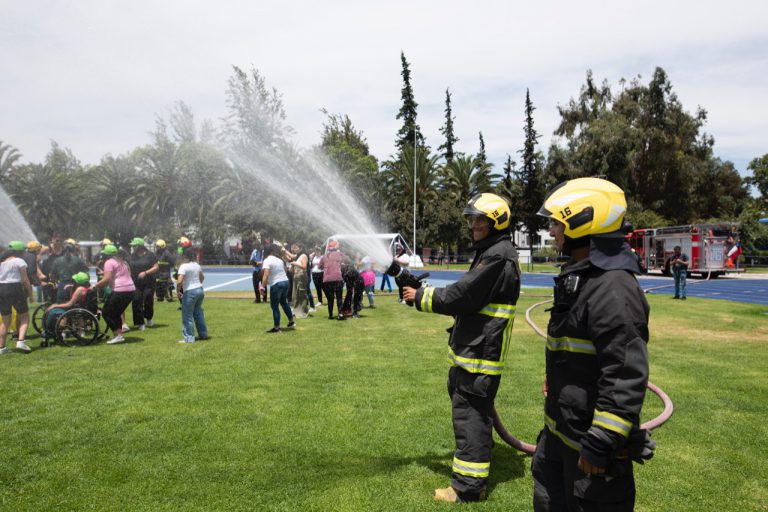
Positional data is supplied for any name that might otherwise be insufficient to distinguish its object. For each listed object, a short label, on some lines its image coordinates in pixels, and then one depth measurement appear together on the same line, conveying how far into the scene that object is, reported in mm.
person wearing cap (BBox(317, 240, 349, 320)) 13258
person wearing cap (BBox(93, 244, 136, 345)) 10312
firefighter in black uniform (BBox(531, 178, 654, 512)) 2287
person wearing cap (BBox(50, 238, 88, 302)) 11031
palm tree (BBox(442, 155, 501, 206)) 59469
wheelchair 10148
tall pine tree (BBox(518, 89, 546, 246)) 55344
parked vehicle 29594
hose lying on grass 4363
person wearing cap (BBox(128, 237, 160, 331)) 12352
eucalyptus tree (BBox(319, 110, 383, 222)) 49719
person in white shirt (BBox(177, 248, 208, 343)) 10492
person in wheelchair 10172
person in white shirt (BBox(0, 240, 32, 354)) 9336
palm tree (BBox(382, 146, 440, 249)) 54250
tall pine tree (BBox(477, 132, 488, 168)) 71844
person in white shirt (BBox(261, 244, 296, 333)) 11211
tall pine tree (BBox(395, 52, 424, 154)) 58062
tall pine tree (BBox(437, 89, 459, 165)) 68125
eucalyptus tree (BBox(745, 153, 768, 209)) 45375
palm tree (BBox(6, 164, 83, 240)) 54781
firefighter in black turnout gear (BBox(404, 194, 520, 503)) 3861
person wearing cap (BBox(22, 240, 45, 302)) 13008
